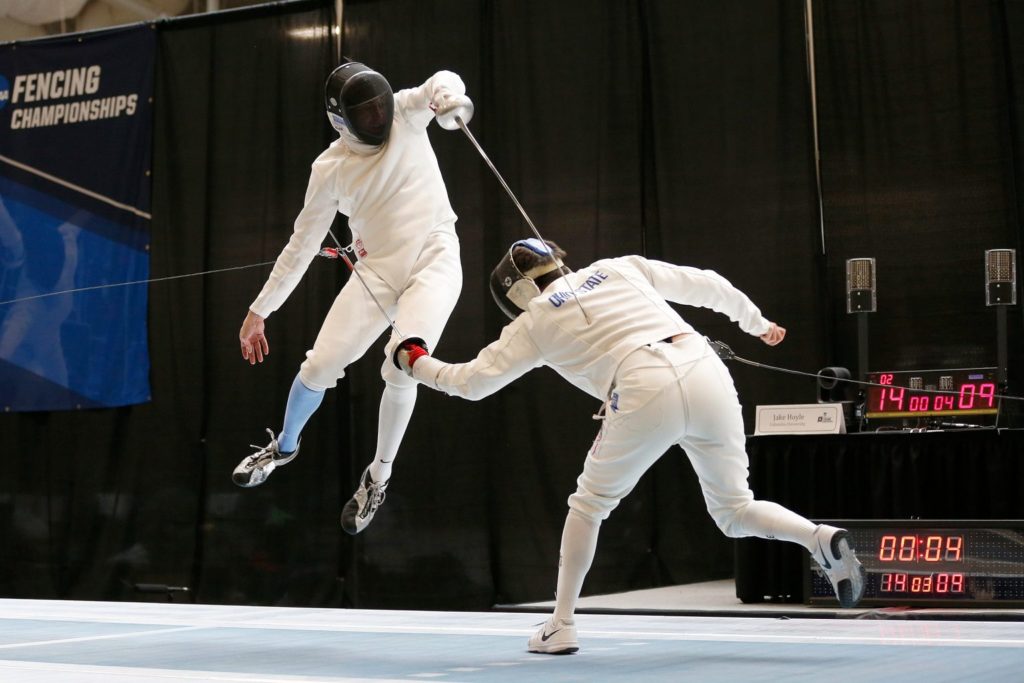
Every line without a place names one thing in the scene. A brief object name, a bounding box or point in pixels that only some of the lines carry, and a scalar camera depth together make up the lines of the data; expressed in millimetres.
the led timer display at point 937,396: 5156
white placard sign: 5195
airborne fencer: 3859
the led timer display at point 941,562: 4453
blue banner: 7605
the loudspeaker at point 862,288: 5566
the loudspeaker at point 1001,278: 5336
